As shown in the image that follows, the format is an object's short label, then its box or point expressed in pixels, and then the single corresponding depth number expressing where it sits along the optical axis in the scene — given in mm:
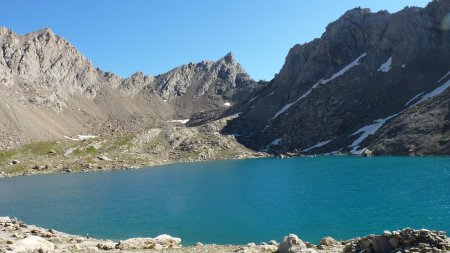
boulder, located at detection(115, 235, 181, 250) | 33719
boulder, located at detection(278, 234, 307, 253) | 27844
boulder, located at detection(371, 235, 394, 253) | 24109
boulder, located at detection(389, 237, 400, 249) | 23844
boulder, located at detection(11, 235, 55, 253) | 29516
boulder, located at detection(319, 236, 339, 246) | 31711
